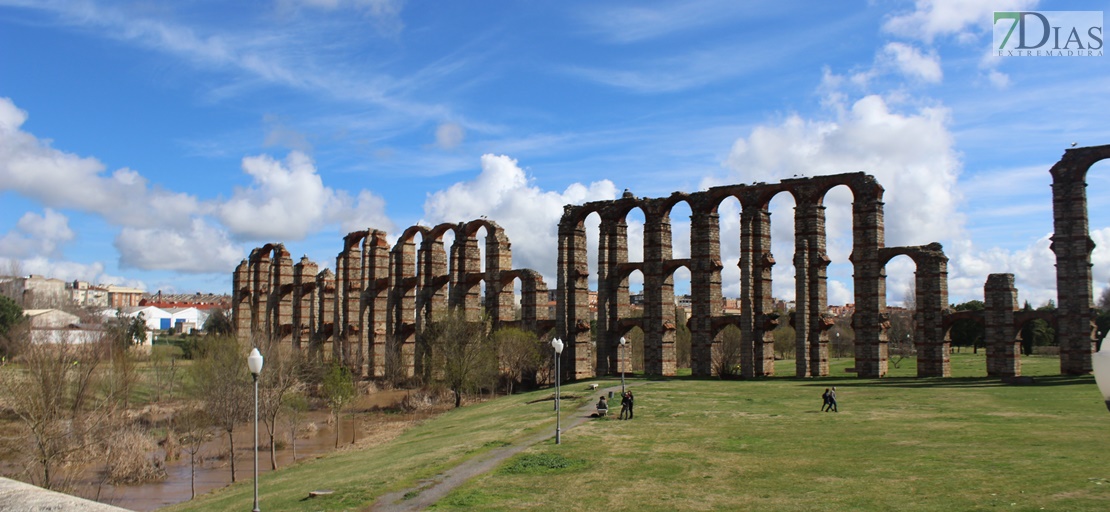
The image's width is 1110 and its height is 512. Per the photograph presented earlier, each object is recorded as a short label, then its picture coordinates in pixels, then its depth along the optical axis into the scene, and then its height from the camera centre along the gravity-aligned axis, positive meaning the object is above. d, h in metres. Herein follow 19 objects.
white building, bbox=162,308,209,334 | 154.07 -2.69
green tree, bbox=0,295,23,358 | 67.94 -0.80
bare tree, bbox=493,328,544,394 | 50.34 -3.14
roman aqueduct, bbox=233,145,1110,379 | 39.75 +0.71
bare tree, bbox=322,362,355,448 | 38.59 -4.10
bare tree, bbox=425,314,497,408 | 46.34 -3.21
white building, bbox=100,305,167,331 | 143.01 -2.00
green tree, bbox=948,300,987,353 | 69.50 -2.99
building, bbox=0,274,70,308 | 109.09 +1.66
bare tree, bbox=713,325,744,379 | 48.50 -3.58
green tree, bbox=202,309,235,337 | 84.91 -2.15
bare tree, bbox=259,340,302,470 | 34.00 -3.70
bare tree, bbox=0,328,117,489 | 24.72 -3.36
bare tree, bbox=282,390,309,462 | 35.94 -4.87
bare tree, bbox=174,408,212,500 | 30.74 -5.21
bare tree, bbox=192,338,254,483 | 32.22 -3.56
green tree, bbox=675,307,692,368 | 67.00 -4.05
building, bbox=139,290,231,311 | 172.06 -0.16
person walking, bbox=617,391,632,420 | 28.11 -3.60
